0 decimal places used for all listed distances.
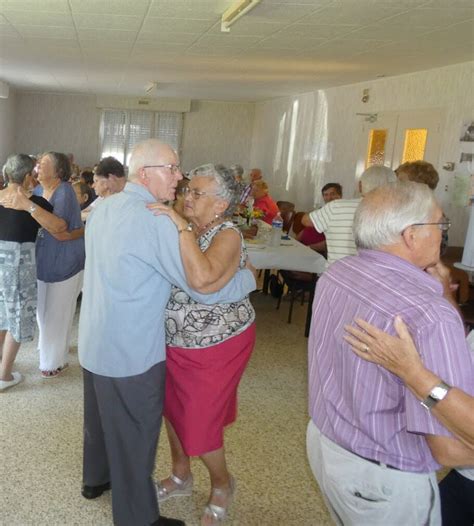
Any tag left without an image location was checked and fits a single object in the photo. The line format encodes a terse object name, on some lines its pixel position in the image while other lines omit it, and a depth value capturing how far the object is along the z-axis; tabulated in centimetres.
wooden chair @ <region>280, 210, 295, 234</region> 728
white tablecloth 482
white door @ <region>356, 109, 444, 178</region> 604
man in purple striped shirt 118
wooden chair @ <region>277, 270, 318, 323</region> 547
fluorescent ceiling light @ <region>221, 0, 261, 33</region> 371
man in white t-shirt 341
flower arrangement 559
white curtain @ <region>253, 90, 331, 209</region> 914
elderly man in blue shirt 183
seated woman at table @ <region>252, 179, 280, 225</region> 684
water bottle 514
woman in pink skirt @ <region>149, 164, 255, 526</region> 209
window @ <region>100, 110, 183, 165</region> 1339
